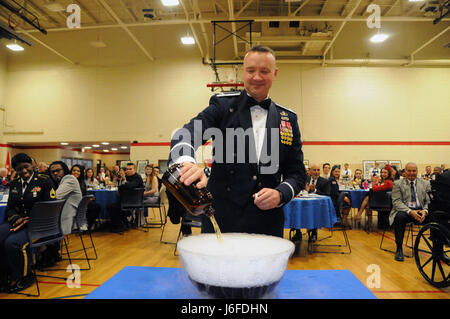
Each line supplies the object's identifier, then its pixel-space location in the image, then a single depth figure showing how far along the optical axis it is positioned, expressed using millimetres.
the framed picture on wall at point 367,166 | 10992
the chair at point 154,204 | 6348
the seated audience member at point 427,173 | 10096
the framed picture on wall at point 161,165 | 11469
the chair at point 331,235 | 4523
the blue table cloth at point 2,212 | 3422
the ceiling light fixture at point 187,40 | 9361
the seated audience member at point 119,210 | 5996
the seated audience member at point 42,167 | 7695
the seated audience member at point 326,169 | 6702
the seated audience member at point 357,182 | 7648
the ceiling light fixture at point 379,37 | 9141
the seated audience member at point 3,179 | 6088
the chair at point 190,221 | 4176
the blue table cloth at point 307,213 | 4191
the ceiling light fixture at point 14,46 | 9445
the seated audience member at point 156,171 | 6820
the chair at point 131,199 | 5852
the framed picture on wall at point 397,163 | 11031
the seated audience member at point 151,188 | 6440
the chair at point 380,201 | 5762
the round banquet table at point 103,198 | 6020
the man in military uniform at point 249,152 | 969
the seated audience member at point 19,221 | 2945
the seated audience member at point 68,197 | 3846
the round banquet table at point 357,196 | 6656
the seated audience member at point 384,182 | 5703
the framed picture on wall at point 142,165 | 11672
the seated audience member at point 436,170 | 9678
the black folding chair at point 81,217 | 3934
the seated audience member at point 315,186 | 5254
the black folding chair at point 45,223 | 2990
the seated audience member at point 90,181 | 6795
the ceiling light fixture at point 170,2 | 7223
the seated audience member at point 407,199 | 4207
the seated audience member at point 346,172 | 10527
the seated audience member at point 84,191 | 5469
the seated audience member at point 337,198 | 5578
